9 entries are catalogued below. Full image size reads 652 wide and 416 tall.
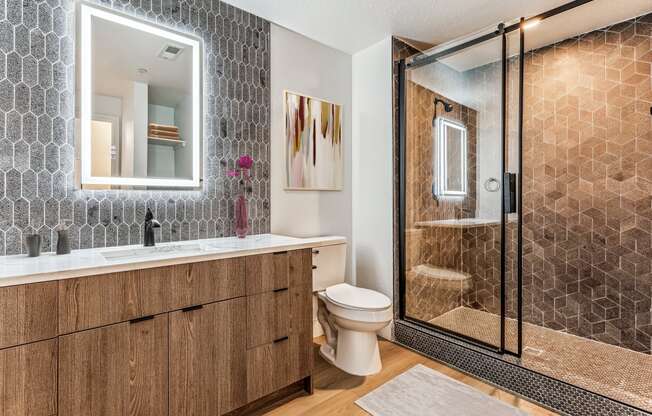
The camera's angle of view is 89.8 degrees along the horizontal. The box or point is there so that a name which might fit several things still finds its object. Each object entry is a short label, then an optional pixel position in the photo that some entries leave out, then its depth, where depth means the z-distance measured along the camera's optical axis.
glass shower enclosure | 2.14
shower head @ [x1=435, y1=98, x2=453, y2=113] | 2.62
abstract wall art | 2.52
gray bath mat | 1.75
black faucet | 1.74
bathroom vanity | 1.12
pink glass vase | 2.12
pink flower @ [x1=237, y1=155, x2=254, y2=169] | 2.12
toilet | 2.05
